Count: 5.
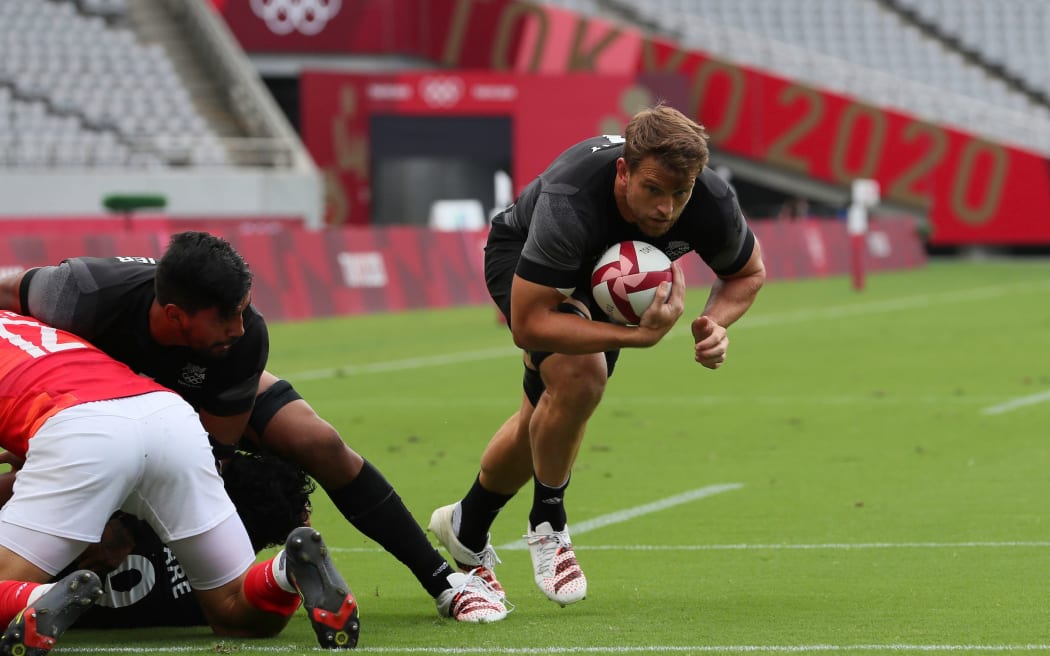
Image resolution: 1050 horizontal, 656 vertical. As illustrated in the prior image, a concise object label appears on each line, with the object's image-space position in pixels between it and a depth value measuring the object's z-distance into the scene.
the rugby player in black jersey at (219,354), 11.34
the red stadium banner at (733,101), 86.19
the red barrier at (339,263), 41.37
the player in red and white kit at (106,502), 10.66
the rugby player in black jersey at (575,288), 12.35
